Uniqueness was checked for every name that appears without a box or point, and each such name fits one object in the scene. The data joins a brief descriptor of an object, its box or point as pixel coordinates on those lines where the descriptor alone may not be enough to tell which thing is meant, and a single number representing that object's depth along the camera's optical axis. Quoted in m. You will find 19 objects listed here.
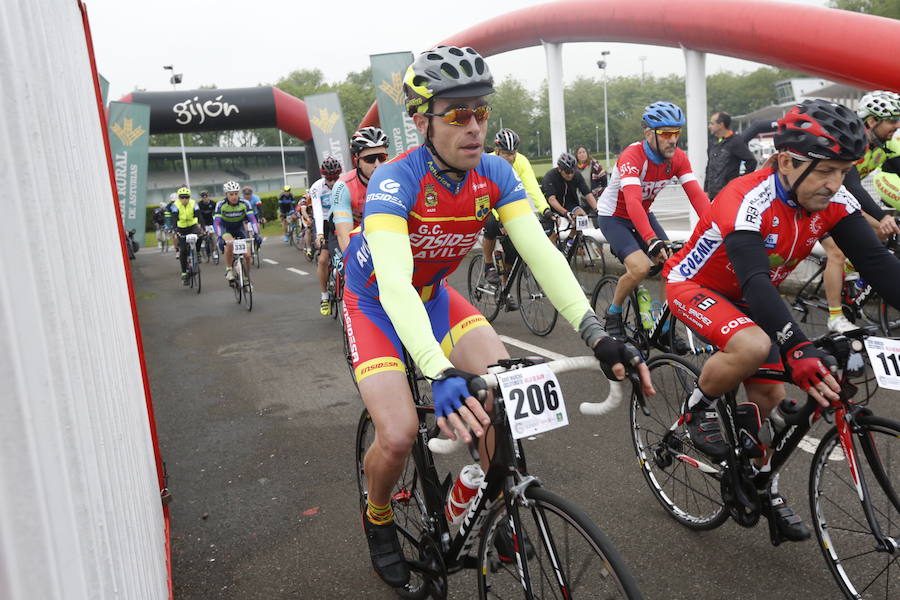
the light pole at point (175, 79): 48.31
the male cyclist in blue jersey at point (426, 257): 2.73
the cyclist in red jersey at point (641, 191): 5.88
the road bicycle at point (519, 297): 8.18
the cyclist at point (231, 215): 13.48
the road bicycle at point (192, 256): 14.94
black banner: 22.94
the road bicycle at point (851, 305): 6.53
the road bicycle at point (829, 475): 2.65
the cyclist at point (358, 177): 6.95
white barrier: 1.02
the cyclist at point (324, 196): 9.89
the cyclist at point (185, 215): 16.03
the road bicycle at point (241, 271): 11.91
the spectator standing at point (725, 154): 9.97
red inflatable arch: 8.91
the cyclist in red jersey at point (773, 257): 2.87
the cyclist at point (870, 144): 6.32
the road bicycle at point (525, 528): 2.15
